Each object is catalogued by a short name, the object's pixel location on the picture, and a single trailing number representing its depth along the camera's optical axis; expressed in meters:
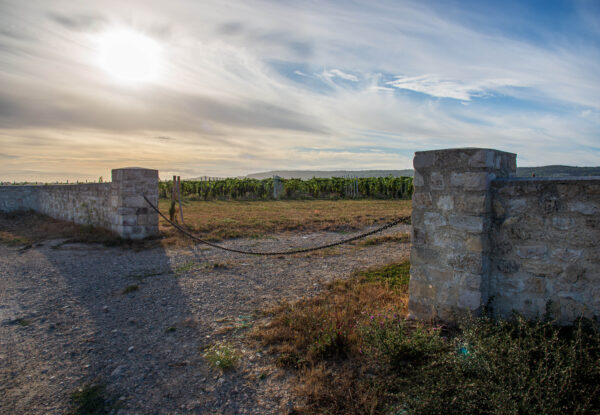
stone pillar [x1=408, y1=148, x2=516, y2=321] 3.61
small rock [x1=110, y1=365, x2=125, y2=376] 3.33
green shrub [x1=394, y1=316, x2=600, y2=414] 2.31
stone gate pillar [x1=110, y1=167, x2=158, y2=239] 9.34
